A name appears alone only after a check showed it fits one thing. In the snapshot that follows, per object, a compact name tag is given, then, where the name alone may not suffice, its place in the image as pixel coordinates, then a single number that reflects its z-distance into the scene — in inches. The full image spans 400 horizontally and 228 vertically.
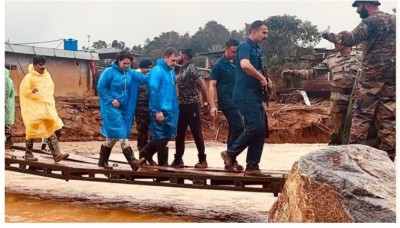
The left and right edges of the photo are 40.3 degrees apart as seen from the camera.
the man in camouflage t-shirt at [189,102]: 270.2
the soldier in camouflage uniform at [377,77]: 226.7
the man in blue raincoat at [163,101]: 249.6
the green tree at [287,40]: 975.6
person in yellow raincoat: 275.6
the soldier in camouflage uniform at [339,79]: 274.5
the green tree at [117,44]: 1687.7
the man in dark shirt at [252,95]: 216.5
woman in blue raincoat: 248.2
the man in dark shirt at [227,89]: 257.8
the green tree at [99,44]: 1733.5
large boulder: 147.4
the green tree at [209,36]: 1536.2
